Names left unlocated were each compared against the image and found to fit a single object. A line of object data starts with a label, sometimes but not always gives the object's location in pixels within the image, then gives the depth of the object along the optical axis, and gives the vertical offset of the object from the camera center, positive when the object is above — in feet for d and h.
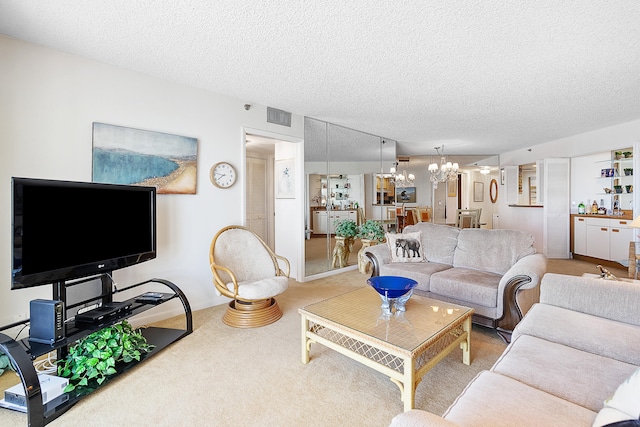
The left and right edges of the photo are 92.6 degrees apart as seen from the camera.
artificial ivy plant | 6.48 -3.25
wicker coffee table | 5.53 -2.45
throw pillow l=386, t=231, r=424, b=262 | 11.82 -1.47
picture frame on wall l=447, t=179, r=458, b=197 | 34.55 +2.43
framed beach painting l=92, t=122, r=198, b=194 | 8.86 +1.65
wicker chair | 9.41 -2.29
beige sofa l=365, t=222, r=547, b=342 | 8.32 -1.98
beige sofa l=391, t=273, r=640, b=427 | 3.39 -2.31
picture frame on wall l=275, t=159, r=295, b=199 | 14.94 +1.60
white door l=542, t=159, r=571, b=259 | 20.65 +0.17
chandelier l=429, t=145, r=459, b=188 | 22.27 +2.93
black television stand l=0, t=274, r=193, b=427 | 5.06 -2.59
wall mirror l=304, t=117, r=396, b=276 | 15.43 +1.63
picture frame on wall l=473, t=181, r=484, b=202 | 35.17 +2.22
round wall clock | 11.39 +1.37
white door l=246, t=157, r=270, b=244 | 19.30 +0.88
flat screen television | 5.76 -0.40
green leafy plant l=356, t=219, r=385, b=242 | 16.58 -1.13
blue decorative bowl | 7.00 -1.84
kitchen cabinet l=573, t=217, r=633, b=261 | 16.92 -1.63
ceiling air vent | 13.05 +4.10
